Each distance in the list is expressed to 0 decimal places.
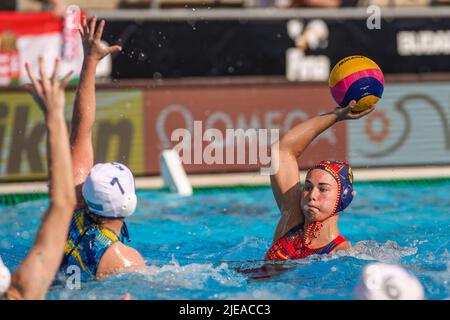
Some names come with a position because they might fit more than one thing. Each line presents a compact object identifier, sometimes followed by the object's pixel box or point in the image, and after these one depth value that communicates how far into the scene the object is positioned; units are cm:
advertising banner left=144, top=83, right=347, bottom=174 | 1827
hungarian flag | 1827
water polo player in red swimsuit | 944
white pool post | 1723
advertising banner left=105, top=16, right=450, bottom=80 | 1873
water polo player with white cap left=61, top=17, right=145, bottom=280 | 820
